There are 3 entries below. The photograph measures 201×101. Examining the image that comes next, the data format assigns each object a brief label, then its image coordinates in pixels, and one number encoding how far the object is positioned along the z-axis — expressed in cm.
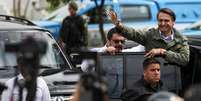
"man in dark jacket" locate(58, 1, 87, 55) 1584
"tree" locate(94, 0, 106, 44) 1879
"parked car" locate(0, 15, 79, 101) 829
